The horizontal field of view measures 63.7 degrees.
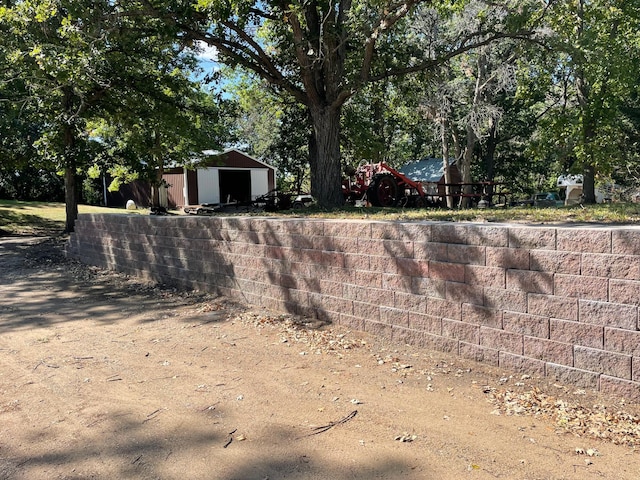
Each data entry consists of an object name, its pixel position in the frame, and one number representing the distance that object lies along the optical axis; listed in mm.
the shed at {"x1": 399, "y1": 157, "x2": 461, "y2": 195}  34950
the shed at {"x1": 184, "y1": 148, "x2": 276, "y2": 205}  32906
